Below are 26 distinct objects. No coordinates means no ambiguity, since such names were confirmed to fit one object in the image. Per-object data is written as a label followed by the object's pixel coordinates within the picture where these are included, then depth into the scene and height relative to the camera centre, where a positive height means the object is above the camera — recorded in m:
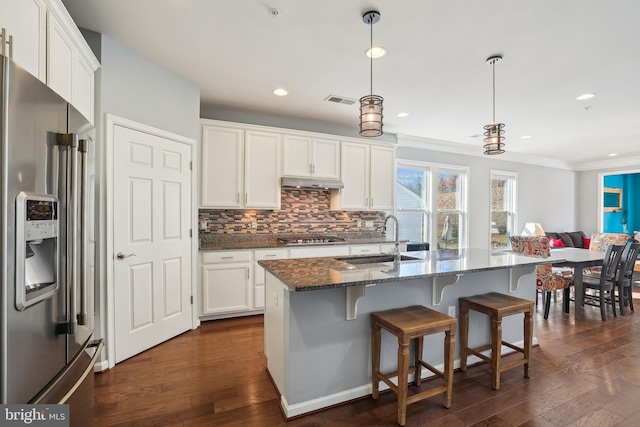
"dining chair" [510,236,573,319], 3.84 -0.75
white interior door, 2.62 -0.27
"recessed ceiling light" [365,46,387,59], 2.55 +1.38
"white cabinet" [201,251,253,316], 3.51 -0.83
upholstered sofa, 5.22 -0.55
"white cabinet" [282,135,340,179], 4.16 +0.78
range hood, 4.08 +0.41
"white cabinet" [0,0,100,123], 1.43 +0.92
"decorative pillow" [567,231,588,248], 7.28 -0.60
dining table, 3.72 -0.66
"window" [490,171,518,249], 6.62 +0.14
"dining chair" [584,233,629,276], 4.86 -0.45
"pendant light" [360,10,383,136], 2.09 +0.69
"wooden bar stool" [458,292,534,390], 2.23 -0.84
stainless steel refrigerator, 0.91 -0.13
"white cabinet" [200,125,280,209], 3.71 +0.55
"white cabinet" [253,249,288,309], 3.71 -0.80
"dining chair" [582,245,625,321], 3.78 -0.86
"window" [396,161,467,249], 5.57 +0.18
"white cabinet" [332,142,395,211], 4.57 +0.53
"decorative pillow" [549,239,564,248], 6.80 -0.66
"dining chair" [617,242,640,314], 3.98 -0.76
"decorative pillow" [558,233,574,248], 7.10 -0.61
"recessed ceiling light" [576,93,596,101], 3.48 +1.37
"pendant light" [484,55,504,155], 2.63 +0.67
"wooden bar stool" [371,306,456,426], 1.82 -0.83
